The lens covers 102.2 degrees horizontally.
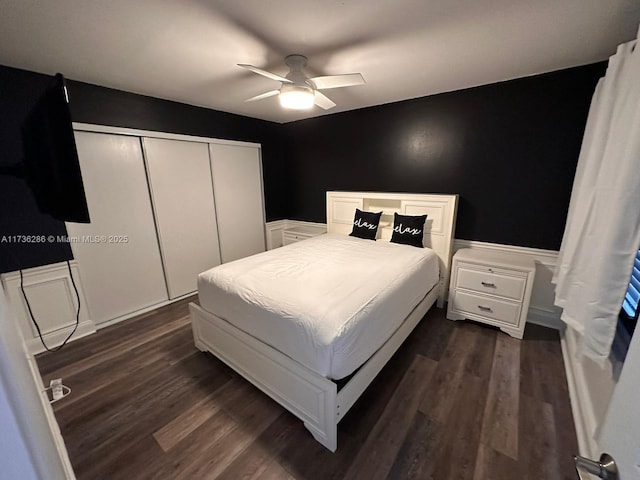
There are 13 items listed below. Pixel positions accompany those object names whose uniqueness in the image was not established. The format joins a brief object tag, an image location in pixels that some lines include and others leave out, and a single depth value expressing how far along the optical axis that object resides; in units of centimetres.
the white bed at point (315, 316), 142
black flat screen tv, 98
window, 111
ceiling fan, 185
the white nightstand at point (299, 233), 400
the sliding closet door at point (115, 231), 246
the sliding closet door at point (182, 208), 293
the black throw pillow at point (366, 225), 324
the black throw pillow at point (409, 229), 289
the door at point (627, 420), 44
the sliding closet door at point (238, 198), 350
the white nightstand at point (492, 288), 230
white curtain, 102
